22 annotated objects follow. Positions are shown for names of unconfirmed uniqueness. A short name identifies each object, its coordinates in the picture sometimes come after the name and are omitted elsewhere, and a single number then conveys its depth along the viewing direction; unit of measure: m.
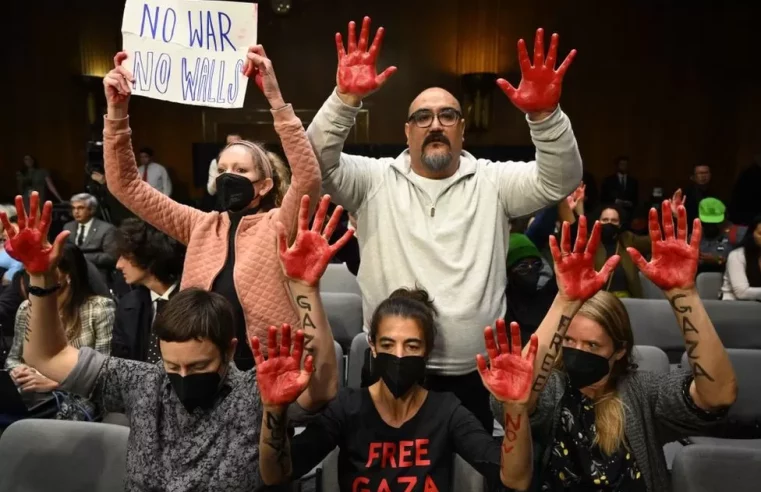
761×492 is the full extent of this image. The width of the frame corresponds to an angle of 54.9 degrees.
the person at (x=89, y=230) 5.36
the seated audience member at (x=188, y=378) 1.60
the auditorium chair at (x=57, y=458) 1.96
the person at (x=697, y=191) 7.54
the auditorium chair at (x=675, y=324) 3.32
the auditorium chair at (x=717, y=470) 1.84
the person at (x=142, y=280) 2.68
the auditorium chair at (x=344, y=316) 3.43
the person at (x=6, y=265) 4.34
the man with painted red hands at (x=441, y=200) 1.89
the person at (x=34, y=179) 9.26
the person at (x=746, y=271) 4.09
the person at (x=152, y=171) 8.65
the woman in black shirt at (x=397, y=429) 1.70
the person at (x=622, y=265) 4.09
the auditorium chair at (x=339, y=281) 4.14
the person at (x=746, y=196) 7.82
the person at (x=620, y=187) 8.94
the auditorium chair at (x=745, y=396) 2.62
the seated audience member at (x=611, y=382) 1.58
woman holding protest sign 1.95
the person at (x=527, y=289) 2.68
